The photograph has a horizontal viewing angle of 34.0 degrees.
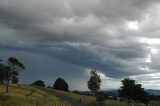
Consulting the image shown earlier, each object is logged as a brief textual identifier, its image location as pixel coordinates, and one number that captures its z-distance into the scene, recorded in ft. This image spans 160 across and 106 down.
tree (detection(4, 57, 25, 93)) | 337.76
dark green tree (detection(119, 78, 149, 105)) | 332.20
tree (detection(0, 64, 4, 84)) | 391.34
